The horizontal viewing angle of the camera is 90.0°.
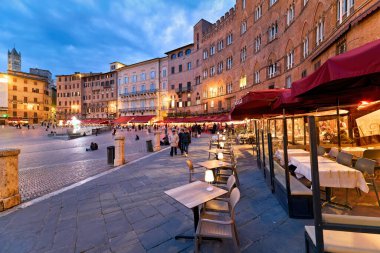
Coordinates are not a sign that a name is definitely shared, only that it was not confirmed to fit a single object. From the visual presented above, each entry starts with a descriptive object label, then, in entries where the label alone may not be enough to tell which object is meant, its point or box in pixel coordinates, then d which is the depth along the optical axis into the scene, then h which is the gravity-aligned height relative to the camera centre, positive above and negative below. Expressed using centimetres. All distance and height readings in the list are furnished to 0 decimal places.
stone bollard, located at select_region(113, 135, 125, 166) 866 -95
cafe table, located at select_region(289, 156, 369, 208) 344 -96
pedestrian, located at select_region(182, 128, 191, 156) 1112 -66
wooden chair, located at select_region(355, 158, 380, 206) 367 -83
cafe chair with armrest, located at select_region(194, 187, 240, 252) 238 -133
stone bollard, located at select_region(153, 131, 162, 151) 1330 -97
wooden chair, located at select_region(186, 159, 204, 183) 435 -89
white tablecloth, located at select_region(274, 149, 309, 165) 390 -75
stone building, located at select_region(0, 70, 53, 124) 6125 +1169
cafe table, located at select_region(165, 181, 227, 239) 259 -98
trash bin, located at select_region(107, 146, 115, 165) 888 -114
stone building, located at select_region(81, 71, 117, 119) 5794 +1111
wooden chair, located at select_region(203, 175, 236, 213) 305 -131
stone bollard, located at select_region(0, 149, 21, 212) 424 -105
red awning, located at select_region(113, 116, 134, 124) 5062 +279
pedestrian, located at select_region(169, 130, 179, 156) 1037 -63
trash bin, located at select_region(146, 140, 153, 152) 1242 -109
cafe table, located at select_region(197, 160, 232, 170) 480 -95
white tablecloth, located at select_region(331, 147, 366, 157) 554 -73
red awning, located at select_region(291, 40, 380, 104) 203 +73
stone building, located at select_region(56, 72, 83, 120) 6350 +1203
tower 10581 +4068
